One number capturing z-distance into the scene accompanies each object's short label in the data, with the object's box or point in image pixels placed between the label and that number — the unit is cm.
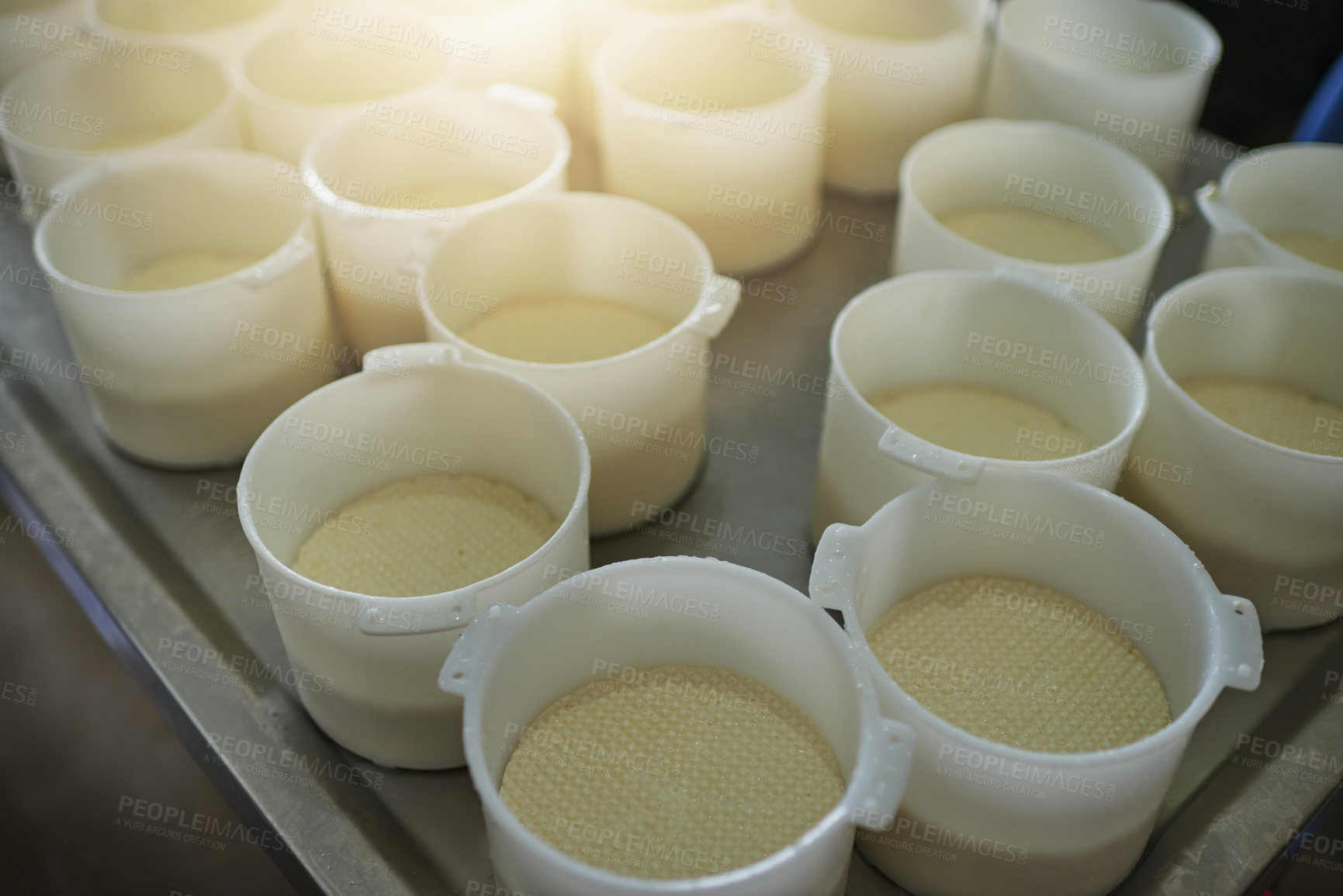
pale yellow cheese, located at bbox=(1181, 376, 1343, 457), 110
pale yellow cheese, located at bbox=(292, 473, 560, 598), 98
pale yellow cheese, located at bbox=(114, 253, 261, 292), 126
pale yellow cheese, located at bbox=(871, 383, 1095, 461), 108
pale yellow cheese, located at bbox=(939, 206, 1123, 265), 130
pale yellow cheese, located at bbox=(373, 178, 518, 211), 137
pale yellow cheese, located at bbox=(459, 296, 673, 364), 118
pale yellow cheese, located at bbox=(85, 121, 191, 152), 145
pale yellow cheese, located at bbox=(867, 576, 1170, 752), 85
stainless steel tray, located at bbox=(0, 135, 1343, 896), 87
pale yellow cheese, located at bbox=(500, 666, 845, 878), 78
